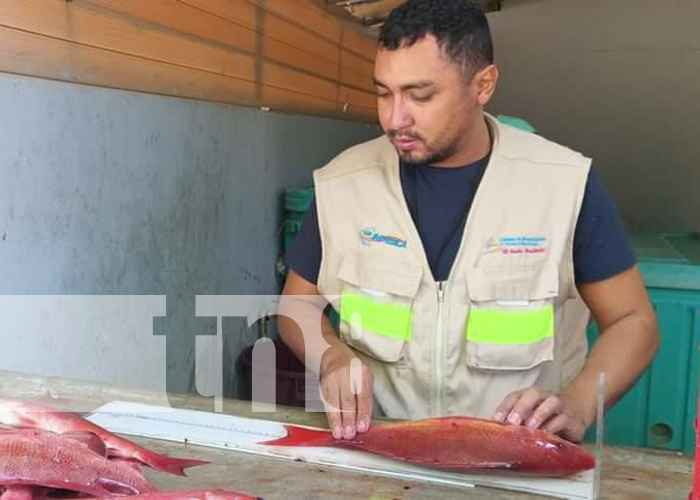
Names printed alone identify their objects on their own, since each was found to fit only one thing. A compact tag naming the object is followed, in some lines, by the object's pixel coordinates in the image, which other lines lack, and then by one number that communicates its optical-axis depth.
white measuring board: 1.24
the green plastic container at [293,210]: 3.96
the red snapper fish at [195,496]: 0.92
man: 1.74
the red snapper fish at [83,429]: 1.23
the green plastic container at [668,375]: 3.11
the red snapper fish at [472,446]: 1.25
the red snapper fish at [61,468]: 0.99
